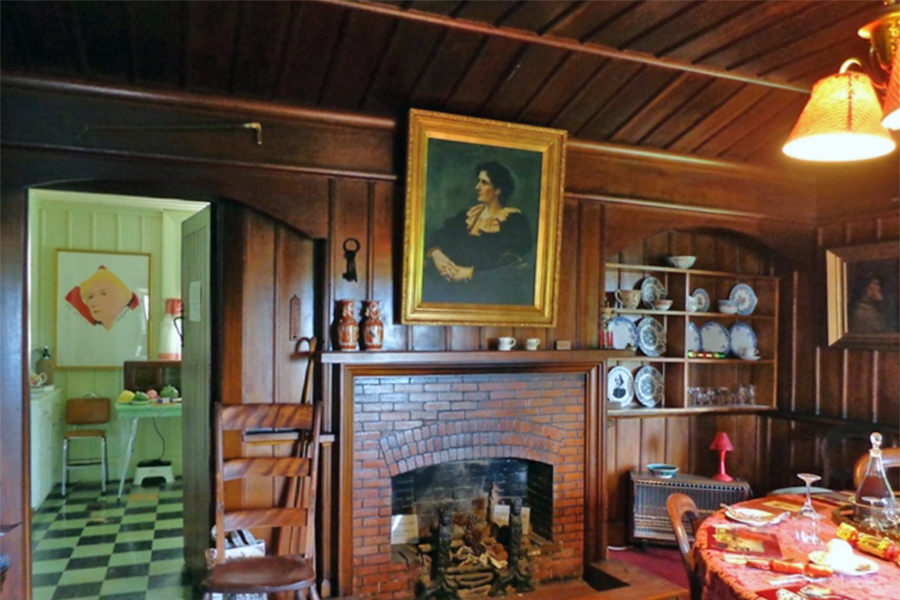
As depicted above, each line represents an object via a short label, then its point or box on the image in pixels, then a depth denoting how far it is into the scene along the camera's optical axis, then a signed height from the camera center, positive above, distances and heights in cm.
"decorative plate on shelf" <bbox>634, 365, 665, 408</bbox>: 439 -61
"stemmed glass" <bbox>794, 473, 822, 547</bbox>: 212 -78
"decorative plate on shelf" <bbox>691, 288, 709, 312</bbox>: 459 +1
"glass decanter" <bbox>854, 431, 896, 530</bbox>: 222 -70
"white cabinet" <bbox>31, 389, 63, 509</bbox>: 492 -123
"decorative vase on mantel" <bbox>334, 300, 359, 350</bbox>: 314 -15
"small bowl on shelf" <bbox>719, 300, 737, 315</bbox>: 455 -5
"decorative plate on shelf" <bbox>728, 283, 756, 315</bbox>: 468 +2
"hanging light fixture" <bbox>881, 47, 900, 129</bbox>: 182 +59
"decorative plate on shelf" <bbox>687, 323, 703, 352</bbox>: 457 -29
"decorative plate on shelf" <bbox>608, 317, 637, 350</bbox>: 432 -23
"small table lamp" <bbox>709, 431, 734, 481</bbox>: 416 -98
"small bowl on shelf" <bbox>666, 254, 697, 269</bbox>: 434 +27
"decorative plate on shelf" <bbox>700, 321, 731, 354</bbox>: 465 -28
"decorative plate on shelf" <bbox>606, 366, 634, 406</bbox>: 433 -60
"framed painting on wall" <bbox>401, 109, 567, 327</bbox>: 324 +42
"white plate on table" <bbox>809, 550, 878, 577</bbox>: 187 -80
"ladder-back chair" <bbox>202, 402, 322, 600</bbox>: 251 -93
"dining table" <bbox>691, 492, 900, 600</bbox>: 179 -83
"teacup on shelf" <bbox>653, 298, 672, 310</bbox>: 432 -3
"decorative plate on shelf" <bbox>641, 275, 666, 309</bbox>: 441 +7
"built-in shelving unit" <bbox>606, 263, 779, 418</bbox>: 436 -35
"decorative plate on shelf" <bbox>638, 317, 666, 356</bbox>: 439 -26
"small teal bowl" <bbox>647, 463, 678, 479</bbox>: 418 -115
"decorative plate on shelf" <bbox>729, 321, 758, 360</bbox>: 467 -27
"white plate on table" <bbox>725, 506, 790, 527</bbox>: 236 -83
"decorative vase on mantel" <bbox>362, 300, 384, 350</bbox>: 319 -15
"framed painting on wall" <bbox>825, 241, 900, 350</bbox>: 395 +5
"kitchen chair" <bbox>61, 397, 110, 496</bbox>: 550 -109
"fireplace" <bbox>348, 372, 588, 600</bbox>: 325 -93
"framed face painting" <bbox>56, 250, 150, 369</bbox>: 581 -12
